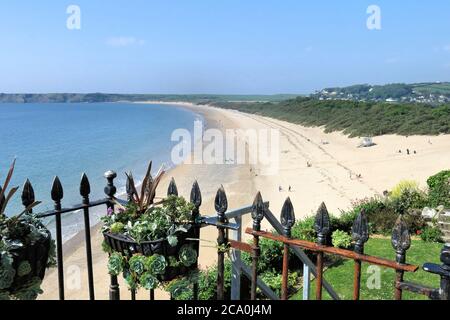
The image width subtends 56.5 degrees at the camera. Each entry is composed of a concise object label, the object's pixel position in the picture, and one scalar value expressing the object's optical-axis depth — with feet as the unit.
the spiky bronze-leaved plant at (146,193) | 10.62
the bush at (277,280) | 28.17
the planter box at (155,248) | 9.84
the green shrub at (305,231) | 34.50
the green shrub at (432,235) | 34.65
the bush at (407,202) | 41.06
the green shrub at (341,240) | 33.81
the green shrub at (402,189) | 43.88
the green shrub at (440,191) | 40.52
